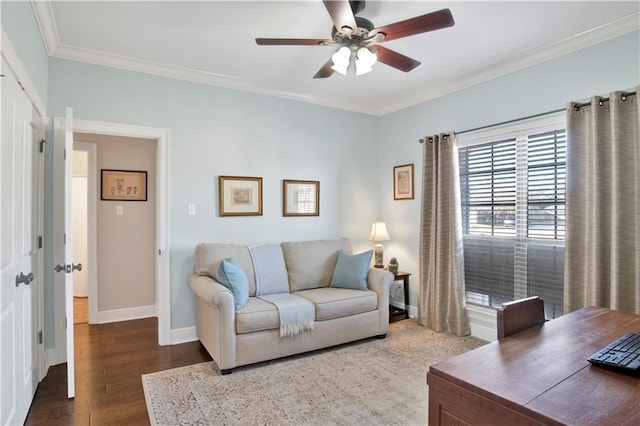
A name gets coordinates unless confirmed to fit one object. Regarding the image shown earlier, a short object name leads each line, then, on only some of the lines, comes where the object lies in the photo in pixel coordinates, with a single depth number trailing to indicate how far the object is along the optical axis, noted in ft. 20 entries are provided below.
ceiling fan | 6.66
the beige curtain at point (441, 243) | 12.33
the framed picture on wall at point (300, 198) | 13.87
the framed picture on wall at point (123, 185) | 14.26
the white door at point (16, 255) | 6.01
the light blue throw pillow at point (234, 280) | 9.95
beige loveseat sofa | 9.50
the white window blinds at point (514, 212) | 10.30
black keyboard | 4.07
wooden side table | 14.07
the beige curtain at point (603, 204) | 8.46
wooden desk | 3.27
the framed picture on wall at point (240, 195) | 12.54
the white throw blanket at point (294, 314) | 10.04
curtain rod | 8.55
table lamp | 14.65
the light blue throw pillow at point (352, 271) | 12.20
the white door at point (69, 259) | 7.86
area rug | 7.49
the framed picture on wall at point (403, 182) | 14.49
